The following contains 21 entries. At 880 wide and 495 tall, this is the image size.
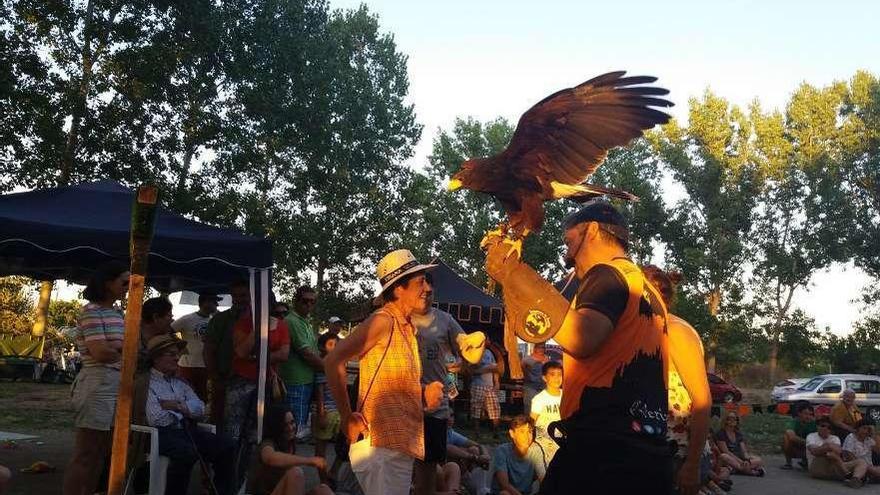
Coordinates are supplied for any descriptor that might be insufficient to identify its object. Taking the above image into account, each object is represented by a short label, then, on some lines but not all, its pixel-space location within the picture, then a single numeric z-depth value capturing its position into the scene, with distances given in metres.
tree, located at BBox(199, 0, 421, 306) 20.52
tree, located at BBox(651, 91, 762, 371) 41.03
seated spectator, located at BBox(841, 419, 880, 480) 11.17
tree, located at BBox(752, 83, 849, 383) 39.16
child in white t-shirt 7.64
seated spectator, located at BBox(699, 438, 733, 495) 9.04
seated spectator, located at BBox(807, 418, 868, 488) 10.94
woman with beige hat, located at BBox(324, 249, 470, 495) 3.66
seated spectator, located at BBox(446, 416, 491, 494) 7.18
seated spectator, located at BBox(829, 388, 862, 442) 12.01
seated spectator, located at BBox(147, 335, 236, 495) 5.57
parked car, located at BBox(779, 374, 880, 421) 25.73
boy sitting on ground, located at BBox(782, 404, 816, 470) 12.25
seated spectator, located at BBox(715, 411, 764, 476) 10.88
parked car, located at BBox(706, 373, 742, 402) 18.87
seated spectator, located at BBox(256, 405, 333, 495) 5.09
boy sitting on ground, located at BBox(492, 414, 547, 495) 7.39
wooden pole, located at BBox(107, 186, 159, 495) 3.93
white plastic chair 5.39
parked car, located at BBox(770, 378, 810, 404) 27.02
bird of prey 3.24
